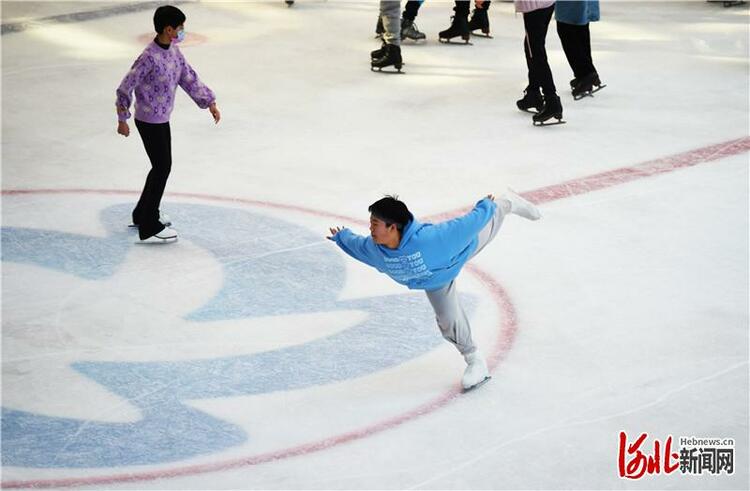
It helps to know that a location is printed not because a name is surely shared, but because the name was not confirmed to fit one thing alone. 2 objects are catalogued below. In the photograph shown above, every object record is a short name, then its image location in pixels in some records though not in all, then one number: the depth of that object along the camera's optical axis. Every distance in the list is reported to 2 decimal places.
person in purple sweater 14.34
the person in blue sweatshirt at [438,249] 10.12
